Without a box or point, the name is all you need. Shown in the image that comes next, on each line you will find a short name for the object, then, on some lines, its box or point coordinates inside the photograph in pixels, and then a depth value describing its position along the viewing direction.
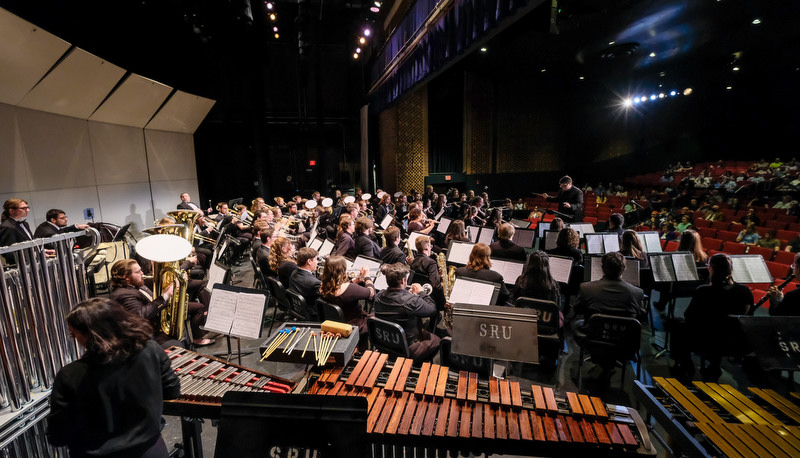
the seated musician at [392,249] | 5.53
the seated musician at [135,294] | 3.52
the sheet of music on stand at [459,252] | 5.57
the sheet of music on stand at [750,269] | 4.47
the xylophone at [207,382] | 2.51
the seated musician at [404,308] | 3.62
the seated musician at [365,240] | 6.11
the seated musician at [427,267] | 4.96
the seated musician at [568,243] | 5.50
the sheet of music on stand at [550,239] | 6.74
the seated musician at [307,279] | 4.36
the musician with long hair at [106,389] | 1.93
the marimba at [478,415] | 2.23
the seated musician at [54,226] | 6.25
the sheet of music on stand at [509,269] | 4.84
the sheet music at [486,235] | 6.91
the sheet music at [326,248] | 6.22
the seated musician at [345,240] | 6.25
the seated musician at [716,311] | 3.73
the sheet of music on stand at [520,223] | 8.70
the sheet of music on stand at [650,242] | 6.03
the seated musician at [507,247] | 5.68
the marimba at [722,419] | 2.13
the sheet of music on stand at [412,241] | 6.66
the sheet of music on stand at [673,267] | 4.79
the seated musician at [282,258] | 4.91
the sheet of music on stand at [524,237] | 6.96
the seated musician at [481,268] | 4.37
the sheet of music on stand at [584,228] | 7.36
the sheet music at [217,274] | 4.46
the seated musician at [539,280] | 4.21
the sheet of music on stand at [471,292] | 3.78
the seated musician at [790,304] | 3.51
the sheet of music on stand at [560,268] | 4.90
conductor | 8.30
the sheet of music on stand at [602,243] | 6.04
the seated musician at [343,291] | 3.98
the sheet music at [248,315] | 3.45
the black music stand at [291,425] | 1.49
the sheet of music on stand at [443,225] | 8.02
